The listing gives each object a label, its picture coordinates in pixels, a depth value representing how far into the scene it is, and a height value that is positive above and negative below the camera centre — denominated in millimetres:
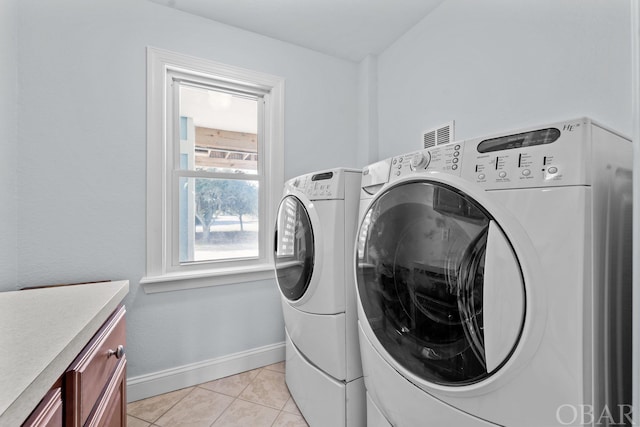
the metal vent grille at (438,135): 1700 +495
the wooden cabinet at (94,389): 535 -401
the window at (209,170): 1726 +296
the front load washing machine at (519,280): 558 -148
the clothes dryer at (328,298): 1190 -367
